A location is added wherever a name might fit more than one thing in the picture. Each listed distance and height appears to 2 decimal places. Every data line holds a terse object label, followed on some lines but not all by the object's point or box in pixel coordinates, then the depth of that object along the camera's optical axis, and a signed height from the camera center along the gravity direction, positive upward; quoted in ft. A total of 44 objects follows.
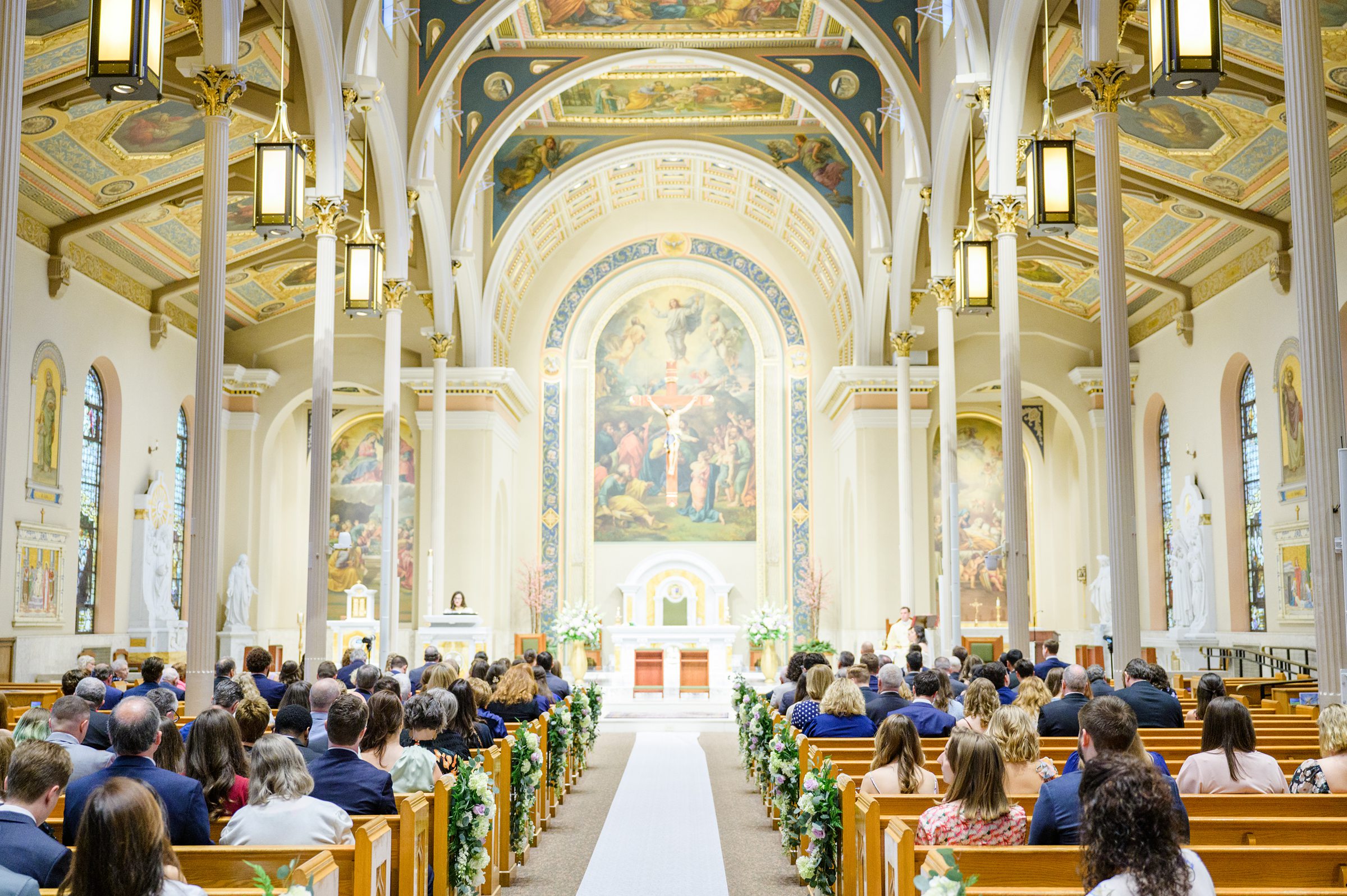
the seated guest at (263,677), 32.94 -2.17
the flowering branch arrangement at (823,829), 22.22 -4.15
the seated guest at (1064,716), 26.94 -2.69
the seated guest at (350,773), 17.79 -2.53
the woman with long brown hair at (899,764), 19.85 -2.70
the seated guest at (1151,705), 28.04 -2.57
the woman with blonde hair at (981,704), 24.61 -2.24
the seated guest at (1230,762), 18.97 -2.60
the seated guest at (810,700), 31.01 -2.76
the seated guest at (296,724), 22.44 -2.31
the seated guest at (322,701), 22.99 -1.97
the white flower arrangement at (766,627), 83.10 -2.55
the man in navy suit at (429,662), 36.40 -2.31
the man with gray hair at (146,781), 14.82 -2.16
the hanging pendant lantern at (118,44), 24.93 +10.43
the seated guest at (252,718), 20.95 -2.03
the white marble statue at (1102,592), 72.64 -0.39
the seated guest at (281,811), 15.52 -2.64
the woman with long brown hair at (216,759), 17.63 -2.27
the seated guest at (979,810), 15.53 -2.66
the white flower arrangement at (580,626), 83.92 -2.44
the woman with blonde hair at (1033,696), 27.43 -2.34
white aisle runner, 26.91 -6.22
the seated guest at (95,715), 22.93 -2.28
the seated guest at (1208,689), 26.04 -2.10
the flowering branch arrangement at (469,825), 21.34 -3.88
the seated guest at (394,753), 20.17 -2.62
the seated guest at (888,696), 29.30 -2.46
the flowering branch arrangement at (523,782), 28.30 -4.28
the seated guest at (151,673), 30.25 -1.91
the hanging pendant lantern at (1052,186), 36.45 +11.15
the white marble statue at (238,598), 79.71 -0.44
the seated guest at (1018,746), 18.95 -2.32
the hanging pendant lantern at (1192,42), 26.27 +10.90
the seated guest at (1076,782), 14.79 -2.27
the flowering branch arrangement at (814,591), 89.56 -0.27
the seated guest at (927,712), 27.14 -2.62
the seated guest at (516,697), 33.65 -2.80
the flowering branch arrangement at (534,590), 90.48 -0.11
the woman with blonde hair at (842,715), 28.45 -2.79
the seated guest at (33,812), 12.39 -2.10
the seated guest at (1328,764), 18.98 -2.62
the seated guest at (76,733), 18.99 -2.09
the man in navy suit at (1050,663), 39.11 -2.31
